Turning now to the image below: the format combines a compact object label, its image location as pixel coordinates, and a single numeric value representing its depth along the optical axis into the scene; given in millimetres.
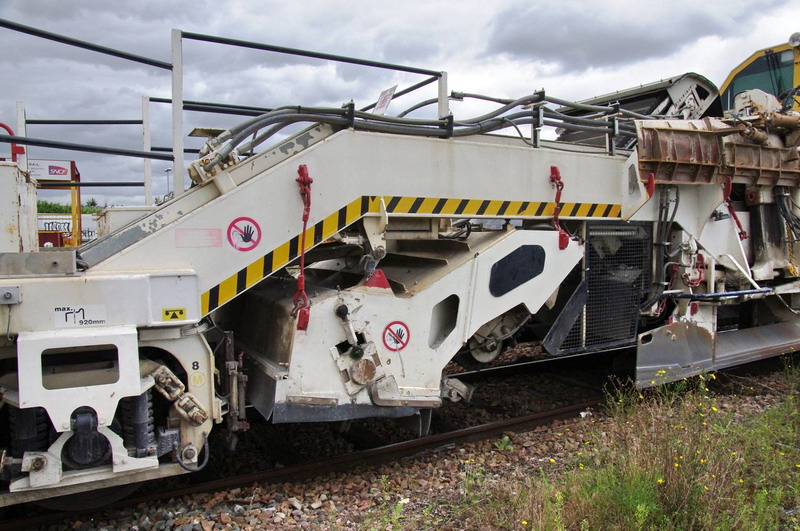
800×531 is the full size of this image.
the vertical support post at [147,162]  4660
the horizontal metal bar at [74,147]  2771
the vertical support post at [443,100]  4004
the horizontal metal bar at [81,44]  2926
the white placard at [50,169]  6539
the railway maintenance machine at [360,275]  2891
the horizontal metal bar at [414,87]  4206
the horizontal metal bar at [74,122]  4941
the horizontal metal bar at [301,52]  3424
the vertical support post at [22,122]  4738
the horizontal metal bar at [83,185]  4645
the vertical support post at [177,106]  3326
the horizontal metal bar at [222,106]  3516
